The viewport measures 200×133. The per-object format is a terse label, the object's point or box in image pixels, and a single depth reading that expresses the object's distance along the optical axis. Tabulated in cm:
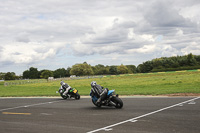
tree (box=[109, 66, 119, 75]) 17112
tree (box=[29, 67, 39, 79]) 17550
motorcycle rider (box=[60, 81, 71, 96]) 2010
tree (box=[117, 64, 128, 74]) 18774
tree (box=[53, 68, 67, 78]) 16748
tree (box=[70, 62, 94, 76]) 16070
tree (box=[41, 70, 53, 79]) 14388
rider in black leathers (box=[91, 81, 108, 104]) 1349
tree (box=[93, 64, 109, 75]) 17712
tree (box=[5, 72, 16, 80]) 15518
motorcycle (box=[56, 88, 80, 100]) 1984
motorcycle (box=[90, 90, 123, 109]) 1328
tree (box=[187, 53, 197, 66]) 10700
